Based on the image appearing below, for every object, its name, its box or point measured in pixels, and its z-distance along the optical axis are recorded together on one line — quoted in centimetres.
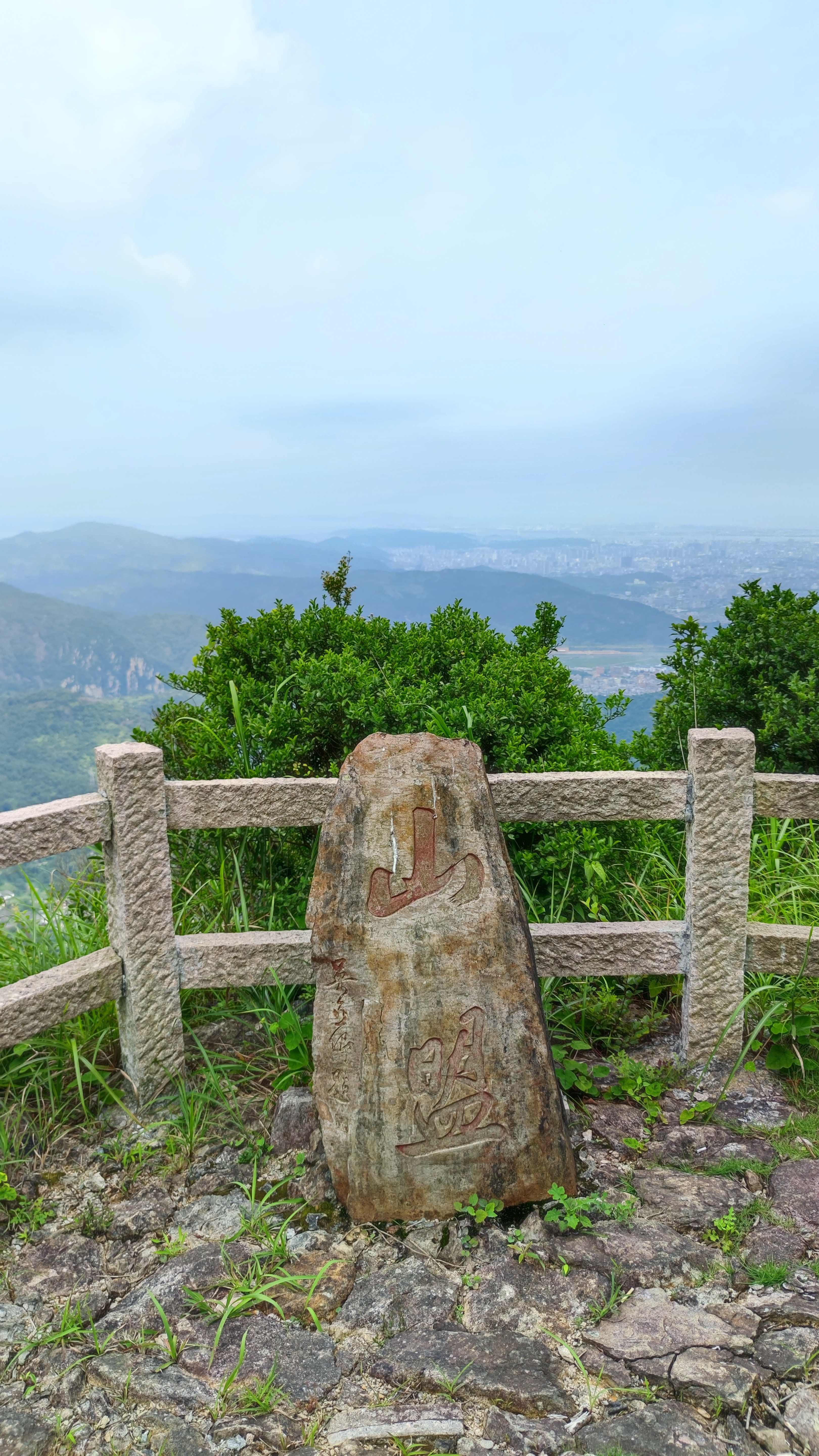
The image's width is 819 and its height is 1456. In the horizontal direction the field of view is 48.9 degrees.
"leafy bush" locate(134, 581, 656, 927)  362
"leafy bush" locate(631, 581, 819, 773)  459
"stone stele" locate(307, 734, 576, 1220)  251
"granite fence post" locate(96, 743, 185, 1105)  295
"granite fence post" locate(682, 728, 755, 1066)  305
